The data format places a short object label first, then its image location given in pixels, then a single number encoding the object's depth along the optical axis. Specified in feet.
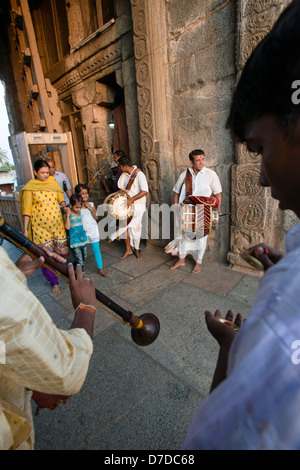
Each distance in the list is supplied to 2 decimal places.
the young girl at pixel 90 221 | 11.64
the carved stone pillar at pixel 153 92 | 12.03
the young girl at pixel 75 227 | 11.33
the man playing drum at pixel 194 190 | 11.30
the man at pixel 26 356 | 2.34
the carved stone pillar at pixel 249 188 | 8.66
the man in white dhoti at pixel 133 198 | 13.61
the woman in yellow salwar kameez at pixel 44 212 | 10.61
